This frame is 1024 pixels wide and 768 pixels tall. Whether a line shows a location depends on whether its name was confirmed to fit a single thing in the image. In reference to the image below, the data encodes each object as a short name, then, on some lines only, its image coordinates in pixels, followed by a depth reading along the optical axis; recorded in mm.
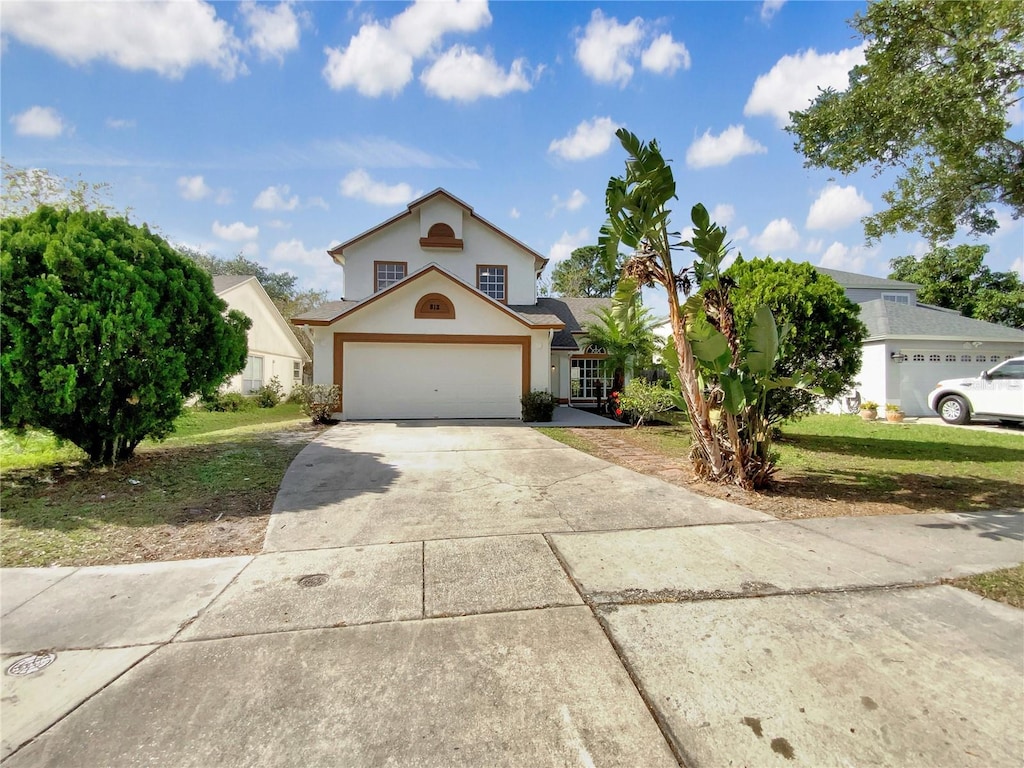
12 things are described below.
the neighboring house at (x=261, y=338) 20266
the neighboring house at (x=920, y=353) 16016
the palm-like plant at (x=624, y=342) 14141
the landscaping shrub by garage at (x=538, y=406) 14055
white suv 12602
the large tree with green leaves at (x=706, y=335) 5785
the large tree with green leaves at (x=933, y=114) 6734
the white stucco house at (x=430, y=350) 13984
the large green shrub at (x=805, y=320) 8305
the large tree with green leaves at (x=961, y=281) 29844
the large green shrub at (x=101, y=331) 5703
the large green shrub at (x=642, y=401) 12498
